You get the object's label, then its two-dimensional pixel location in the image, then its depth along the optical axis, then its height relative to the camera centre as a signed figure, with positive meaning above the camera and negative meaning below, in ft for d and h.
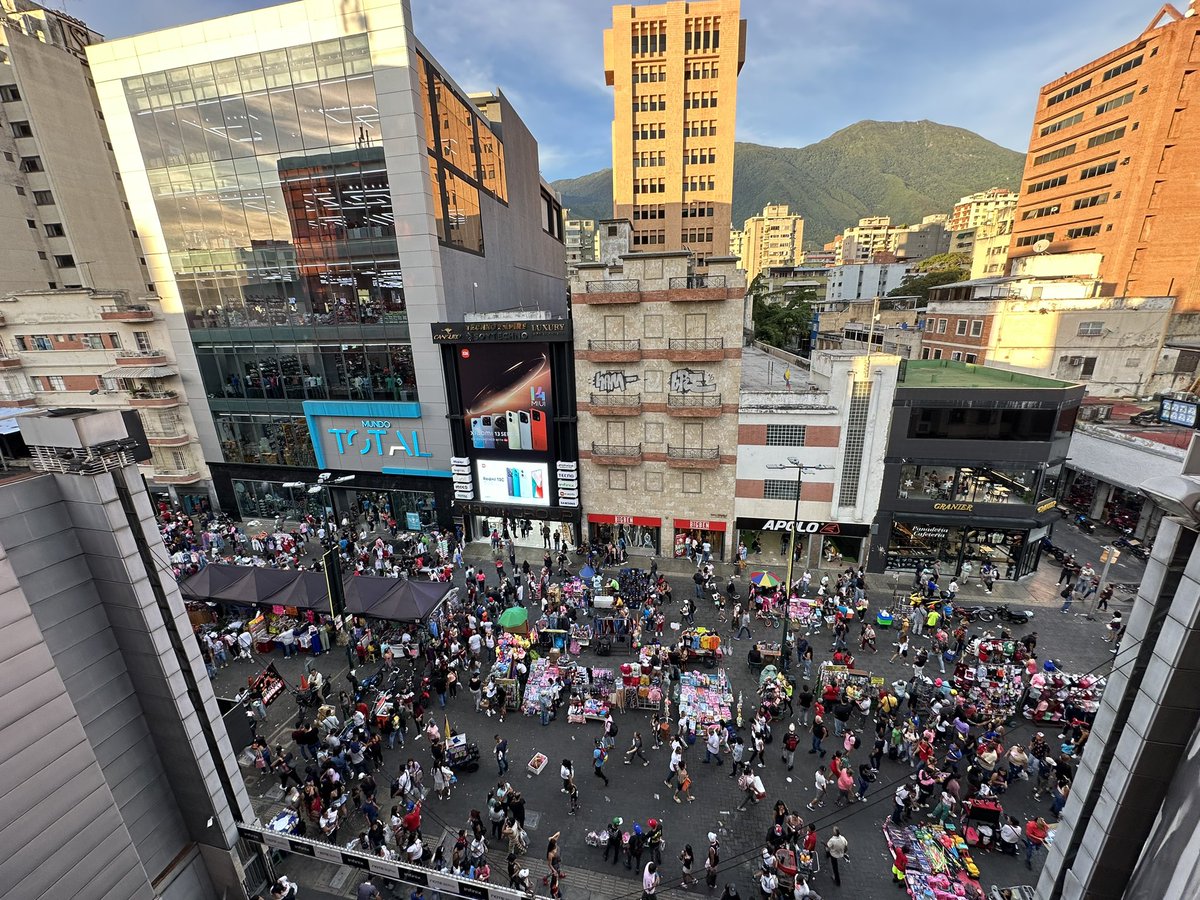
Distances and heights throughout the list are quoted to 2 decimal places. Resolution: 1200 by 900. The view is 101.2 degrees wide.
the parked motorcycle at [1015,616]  77.61 -50.35
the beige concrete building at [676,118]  195.31 +70.26
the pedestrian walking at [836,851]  43.55 -47.49
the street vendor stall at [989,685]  59.72 -48.91
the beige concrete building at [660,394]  88.33 -18.16
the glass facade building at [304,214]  92.58 +17.91
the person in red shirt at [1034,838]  44.83 -48.45
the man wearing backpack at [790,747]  53.42 -47.96
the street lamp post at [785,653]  68.80 -48.55
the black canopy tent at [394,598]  70.08 -41.39
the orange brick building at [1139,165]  175.63 +42.73
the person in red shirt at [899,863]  43.60 -49.12
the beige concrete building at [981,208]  490.49 +75.44
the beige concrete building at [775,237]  612.70 +64.57
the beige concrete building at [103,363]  114.83 -11.96
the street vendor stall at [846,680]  61.87 -49.45
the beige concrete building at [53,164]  136.98 +41.65
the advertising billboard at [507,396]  96.89 -18.76
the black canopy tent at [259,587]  73.56 -41.29
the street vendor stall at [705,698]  60.18 -49.26
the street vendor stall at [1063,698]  58.13 -48.39
